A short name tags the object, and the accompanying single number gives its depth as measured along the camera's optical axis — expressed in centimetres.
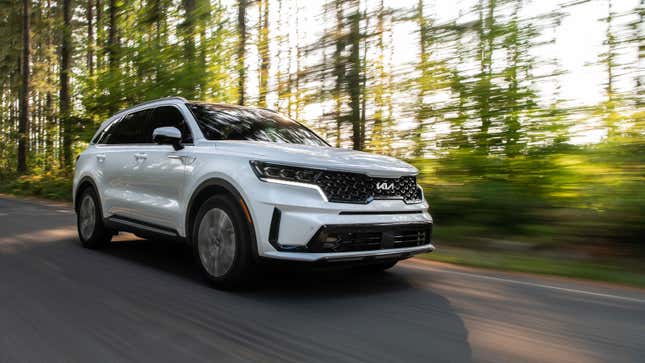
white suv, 420
